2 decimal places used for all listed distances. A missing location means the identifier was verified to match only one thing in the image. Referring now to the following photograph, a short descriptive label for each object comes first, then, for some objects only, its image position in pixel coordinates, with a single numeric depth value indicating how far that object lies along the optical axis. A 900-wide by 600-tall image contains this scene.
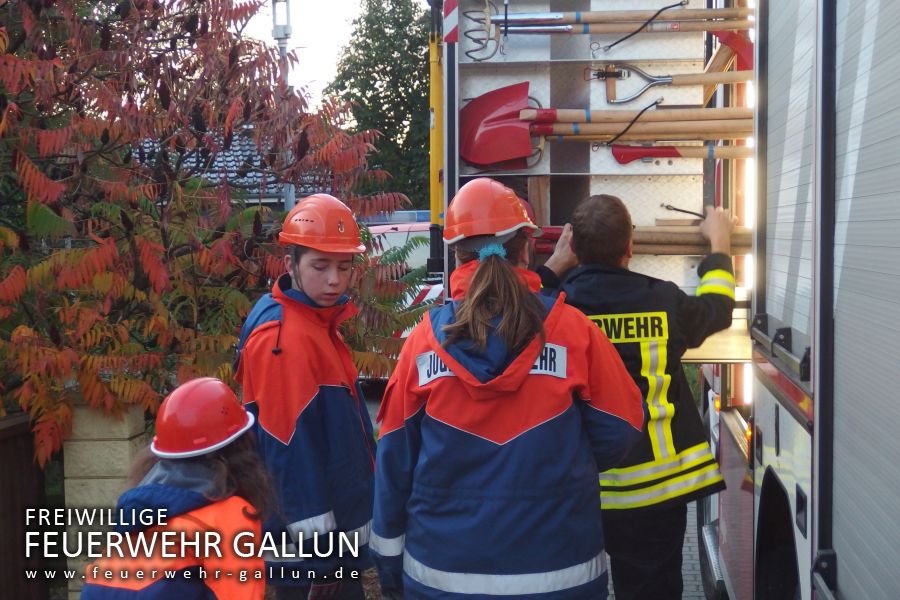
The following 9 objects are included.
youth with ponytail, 2.47
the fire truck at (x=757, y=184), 1.78
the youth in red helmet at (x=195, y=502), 2.02
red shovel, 4.41
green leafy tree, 29.91
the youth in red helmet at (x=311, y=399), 3.06
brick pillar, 4.89
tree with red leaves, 4.53
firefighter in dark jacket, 3.38
